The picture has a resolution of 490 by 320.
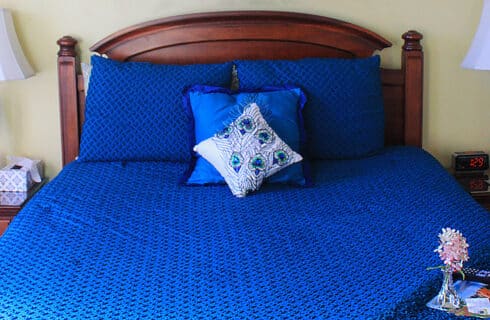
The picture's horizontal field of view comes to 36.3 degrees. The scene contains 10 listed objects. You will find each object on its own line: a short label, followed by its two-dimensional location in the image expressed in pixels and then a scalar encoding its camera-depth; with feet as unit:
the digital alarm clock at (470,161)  10.93
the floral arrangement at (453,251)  6.05
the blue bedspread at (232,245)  6.08
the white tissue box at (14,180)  10.31
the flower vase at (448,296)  5.97
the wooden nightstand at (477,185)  10.63
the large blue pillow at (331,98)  9.96
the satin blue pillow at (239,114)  9.12
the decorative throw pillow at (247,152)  8.75
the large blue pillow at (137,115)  9.80
